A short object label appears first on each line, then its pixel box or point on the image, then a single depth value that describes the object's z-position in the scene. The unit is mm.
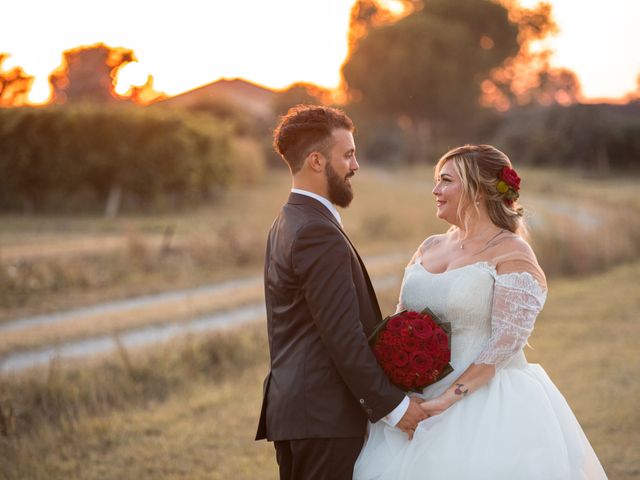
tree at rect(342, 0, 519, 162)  46531
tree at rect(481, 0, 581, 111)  65438
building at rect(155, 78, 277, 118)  37875
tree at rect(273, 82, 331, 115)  45078
